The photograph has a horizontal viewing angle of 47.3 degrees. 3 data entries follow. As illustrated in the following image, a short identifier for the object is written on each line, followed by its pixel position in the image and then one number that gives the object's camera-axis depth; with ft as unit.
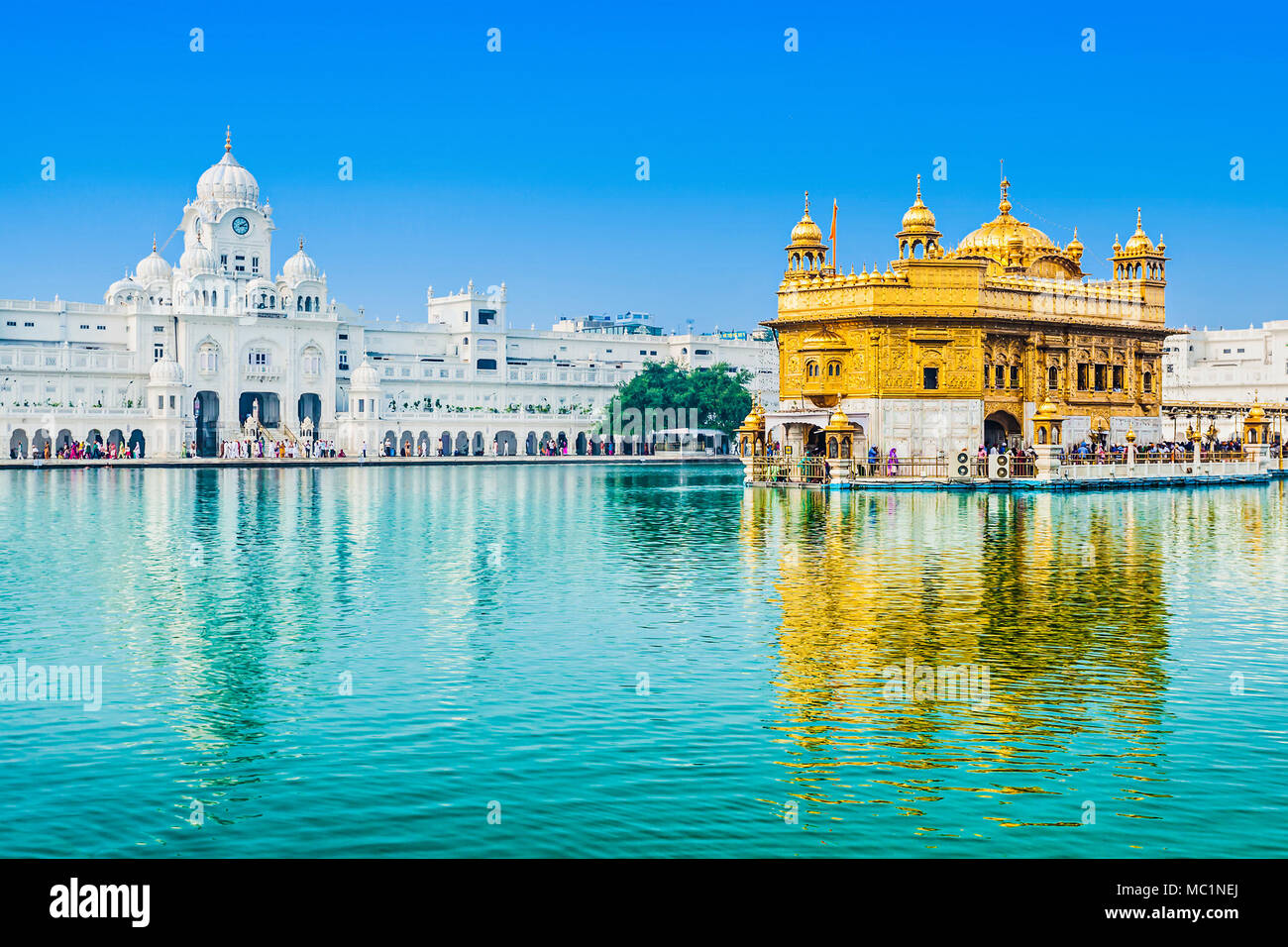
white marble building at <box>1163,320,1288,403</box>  330.34
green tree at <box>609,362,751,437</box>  327.67
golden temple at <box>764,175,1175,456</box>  177.37
